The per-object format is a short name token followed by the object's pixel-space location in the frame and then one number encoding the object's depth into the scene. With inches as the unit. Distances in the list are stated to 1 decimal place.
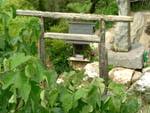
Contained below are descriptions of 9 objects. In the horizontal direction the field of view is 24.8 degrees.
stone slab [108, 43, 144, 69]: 304.2
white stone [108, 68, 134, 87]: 282.0
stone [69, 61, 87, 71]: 327.6
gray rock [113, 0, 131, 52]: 315.6
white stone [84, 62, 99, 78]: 293.6
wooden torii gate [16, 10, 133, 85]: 219.6
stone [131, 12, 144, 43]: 367.3
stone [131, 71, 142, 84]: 285.4
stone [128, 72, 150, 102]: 246.2
